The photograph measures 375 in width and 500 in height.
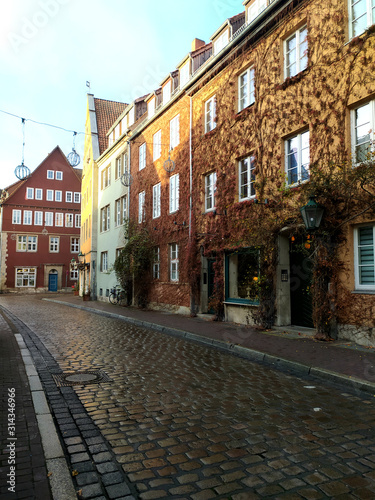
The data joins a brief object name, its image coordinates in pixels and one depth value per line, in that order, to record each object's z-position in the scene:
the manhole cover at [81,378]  5.86
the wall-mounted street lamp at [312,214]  9.17
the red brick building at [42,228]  47.41
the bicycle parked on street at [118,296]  22.64
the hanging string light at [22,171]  15.23
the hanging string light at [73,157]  15.41
